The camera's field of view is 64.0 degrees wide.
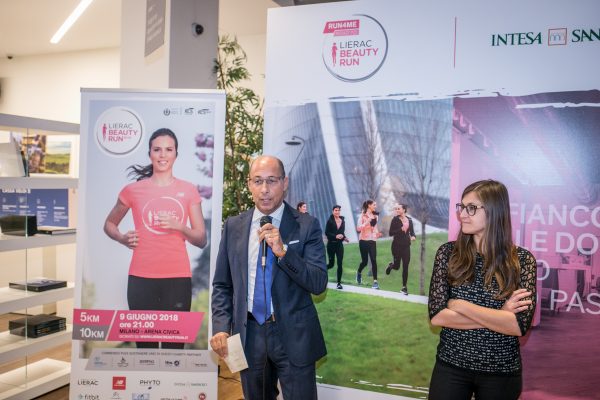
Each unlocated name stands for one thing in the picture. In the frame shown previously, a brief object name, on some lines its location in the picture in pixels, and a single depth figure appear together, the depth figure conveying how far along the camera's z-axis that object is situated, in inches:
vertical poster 113.4
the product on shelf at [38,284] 147.8
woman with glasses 80.9
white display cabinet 139.9
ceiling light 155.0
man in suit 89.3
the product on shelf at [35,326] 151.0
